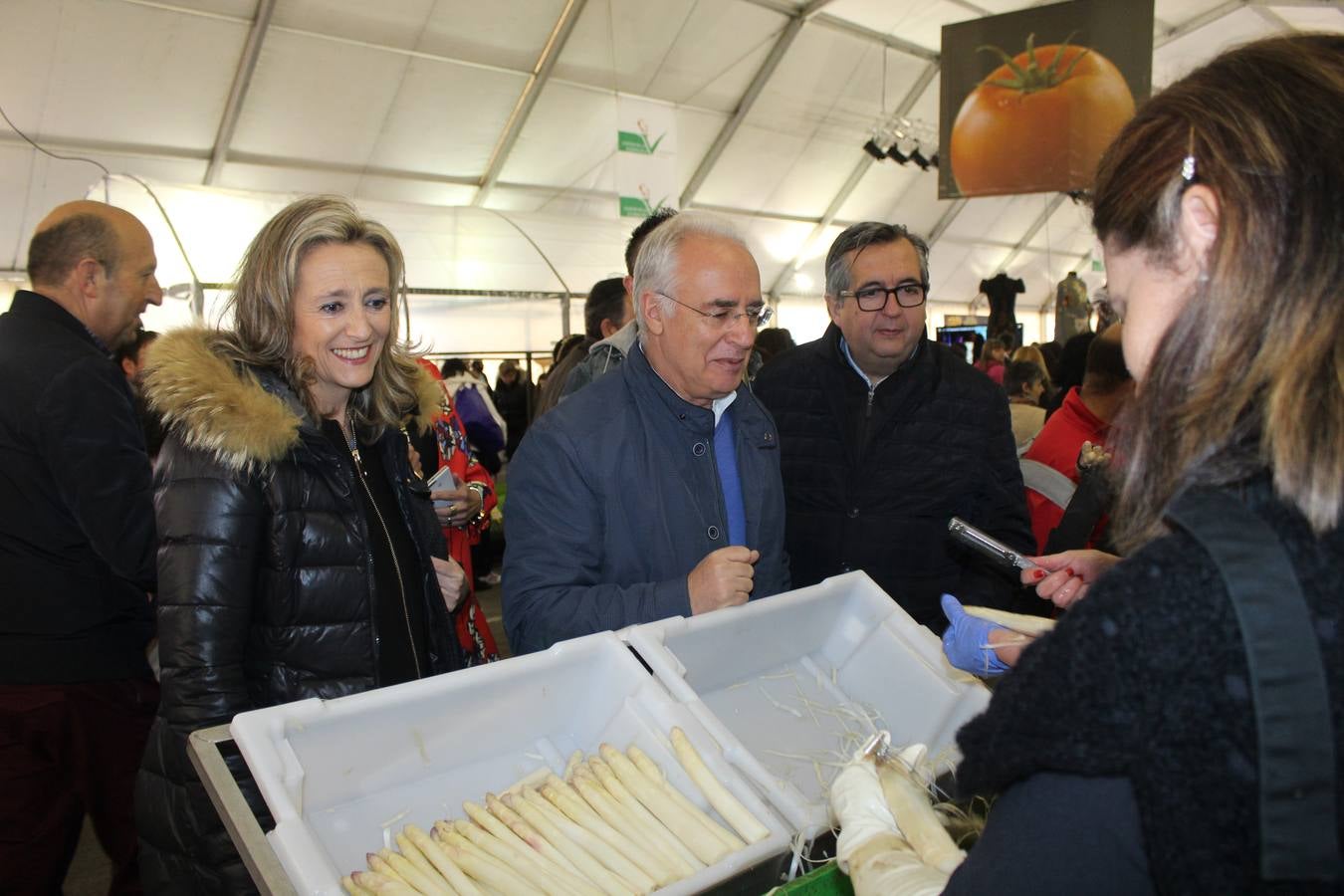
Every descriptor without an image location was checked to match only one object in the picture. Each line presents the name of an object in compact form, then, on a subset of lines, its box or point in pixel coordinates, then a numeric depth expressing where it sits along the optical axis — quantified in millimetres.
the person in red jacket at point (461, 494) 2580
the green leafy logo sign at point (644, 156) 7230
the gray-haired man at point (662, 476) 1674
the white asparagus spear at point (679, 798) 1094
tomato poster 5574
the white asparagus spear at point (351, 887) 1012
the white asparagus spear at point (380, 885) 1008
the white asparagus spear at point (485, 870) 1061
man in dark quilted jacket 2393
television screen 9879
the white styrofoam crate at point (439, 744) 1031
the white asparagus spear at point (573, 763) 1258
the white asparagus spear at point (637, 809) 1095
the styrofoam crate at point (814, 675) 1437
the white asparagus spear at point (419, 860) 1057
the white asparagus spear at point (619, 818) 1074
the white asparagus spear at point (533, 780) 1245
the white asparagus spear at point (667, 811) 1083
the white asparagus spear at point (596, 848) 1051
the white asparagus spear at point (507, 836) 1084
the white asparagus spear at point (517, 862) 1062
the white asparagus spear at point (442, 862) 1044
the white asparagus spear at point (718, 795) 1089
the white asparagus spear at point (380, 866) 1039
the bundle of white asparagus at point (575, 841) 1055
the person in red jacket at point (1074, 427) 2744
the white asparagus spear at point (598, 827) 1065
